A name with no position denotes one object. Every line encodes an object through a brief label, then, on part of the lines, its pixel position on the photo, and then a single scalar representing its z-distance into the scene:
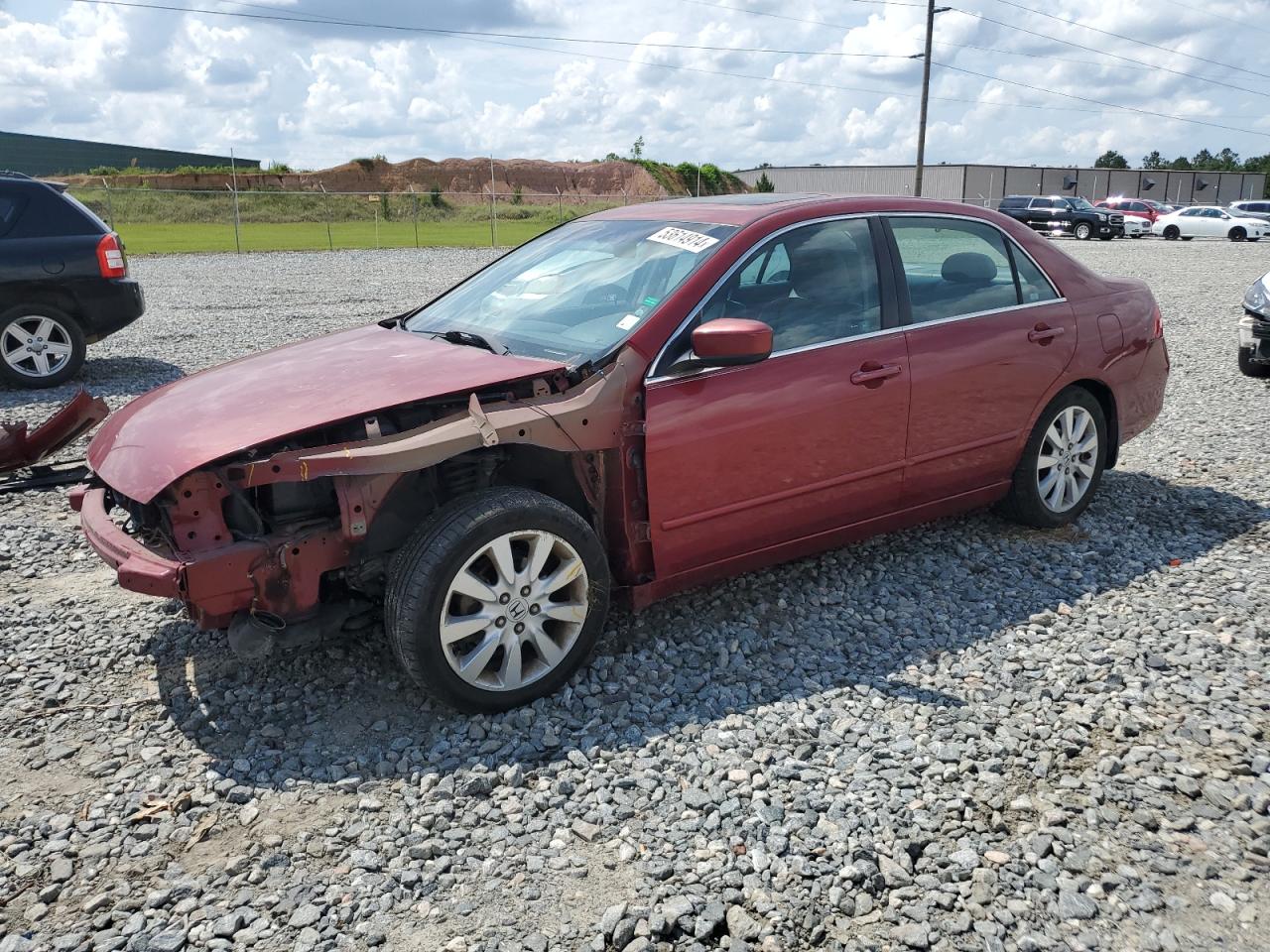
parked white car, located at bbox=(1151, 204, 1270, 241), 37.81
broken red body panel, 5.35
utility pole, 37.72
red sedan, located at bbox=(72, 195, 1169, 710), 3.39
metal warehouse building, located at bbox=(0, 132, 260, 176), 77.19
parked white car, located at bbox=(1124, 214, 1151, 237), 39.03
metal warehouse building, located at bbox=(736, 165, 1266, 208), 60.81
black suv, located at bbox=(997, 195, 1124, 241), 36.84
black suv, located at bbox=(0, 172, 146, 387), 9.15
